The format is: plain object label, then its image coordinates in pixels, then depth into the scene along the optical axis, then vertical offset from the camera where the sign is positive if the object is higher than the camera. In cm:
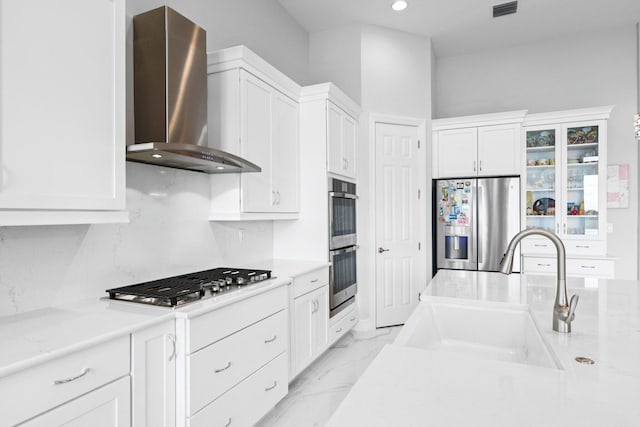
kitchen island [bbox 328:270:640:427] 69 -38
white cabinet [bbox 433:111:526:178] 428 +83
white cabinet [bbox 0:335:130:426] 106 -55
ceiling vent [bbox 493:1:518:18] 383 +218
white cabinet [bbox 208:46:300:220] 243 +61
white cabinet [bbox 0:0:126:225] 122 +39
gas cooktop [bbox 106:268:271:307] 171 -37
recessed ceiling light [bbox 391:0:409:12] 371 +213
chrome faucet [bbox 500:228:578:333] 120 -24
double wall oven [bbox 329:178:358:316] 333 -28
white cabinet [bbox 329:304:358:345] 327 -102
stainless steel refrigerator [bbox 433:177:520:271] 420 -6
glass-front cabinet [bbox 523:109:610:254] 412 +41
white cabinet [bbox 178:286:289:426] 166 -76
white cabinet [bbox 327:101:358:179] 335 +72
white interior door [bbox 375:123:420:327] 416 -8
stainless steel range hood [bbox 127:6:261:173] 192 +68
